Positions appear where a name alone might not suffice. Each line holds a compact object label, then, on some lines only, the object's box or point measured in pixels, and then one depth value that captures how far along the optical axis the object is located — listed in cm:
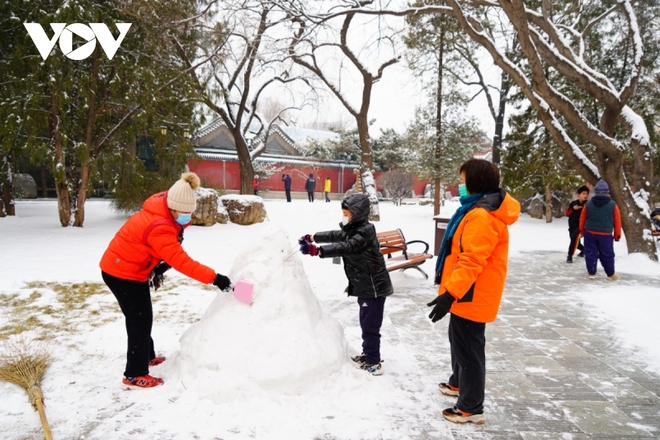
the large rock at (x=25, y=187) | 2142
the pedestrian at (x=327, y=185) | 2518
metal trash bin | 880
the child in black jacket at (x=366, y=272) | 349
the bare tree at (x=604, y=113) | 825
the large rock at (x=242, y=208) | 1292
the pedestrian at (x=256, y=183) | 2457
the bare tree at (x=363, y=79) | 1373
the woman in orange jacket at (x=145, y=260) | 310
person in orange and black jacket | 272
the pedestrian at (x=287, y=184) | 2258
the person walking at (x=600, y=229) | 698
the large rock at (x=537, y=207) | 1920
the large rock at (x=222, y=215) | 1270
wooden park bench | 640
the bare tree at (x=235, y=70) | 1304
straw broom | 307
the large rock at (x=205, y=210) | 1224
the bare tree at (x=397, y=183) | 2733
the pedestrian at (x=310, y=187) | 2362
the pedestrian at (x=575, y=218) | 814
